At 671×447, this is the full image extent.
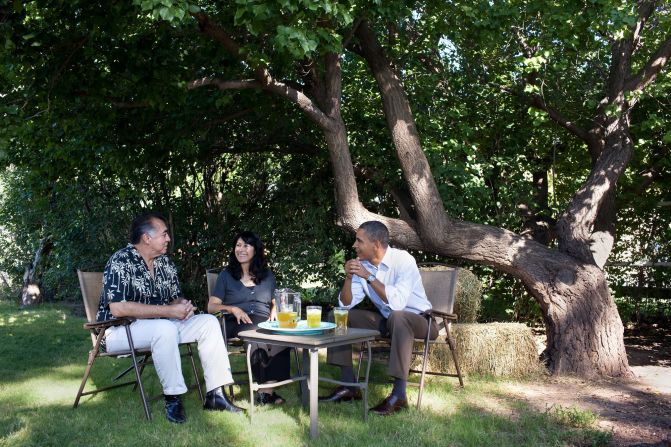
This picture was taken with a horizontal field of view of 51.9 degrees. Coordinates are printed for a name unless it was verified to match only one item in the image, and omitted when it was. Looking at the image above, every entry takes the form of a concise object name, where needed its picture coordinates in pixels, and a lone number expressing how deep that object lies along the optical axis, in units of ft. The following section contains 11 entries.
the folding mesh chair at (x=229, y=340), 15.85
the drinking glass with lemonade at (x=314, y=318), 13.51
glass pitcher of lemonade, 13.37
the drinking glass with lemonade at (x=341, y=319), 13.57
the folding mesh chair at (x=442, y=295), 16.87
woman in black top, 15.97
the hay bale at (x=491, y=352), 19.13
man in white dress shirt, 14.55
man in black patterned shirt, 13.78
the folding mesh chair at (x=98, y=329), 13.85
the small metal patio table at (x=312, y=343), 12.71
